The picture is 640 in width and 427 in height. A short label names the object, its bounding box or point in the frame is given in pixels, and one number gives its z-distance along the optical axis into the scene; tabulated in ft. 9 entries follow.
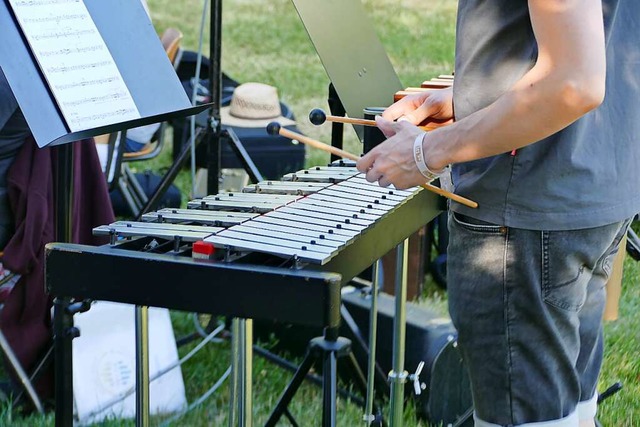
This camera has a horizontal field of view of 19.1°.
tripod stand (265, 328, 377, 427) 12.69
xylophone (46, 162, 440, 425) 10.89
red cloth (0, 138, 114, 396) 20.20
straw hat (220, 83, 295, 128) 34.45
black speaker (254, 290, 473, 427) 19.72
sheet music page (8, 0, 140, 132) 15.48
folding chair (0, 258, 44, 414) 19.73
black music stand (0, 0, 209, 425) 13.61
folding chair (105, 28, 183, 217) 29.53
